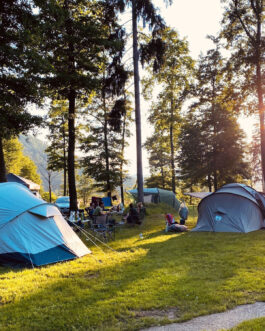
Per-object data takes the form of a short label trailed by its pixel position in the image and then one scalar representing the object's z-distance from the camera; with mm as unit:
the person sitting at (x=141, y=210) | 14664
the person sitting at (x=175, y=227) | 11727
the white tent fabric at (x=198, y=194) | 16897
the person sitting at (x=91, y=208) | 15023
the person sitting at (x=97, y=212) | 12602
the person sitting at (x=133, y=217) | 13188
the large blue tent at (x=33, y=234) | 6805
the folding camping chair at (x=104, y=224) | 10654
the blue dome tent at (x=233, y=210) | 11070
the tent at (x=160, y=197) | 21706
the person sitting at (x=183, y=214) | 12914
